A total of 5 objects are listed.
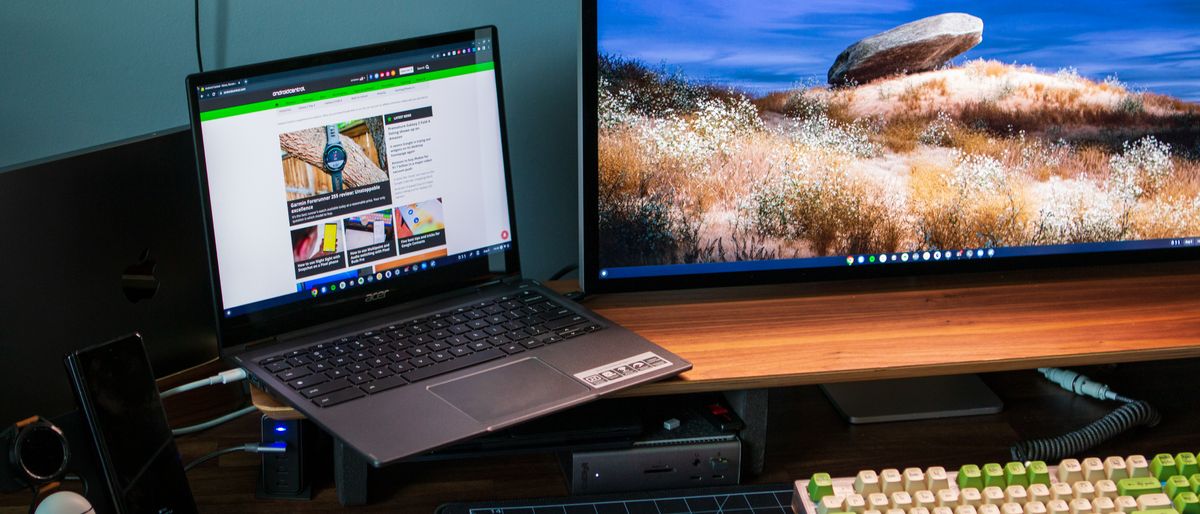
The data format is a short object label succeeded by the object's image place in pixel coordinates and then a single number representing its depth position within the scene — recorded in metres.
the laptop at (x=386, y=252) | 1.07
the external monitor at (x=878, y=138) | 1.23
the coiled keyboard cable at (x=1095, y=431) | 1.28
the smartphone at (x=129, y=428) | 0.96
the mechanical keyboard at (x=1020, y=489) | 1.05
